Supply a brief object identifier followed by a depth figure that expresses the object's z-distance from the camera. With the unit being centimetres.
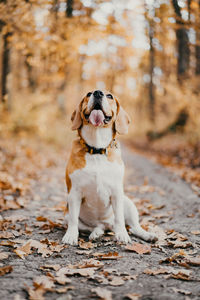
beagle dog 308
